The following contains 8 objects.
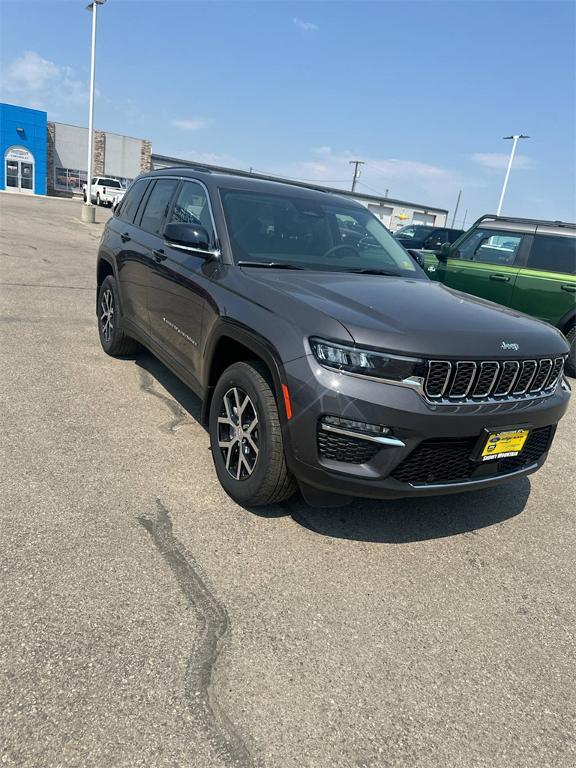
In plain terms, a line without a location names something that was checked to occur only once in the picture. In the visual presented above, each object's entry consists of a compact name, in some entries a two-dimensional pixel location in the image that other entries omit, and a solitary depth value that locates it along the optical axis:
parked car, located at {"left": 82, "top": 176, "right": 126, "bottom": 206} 37.06
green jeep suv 7.36
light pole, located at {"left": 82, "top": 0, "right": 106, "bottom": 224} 23.10
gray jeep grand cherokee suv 2.60
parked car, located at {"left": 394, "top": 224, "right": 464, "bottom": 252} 15.29
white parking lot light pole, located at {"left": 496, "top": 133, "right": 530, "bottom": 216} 32.47
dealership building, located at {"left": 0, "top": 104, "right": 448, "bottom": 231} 44.25
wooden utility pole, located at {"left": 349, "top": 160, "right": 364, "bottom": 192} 75.19
